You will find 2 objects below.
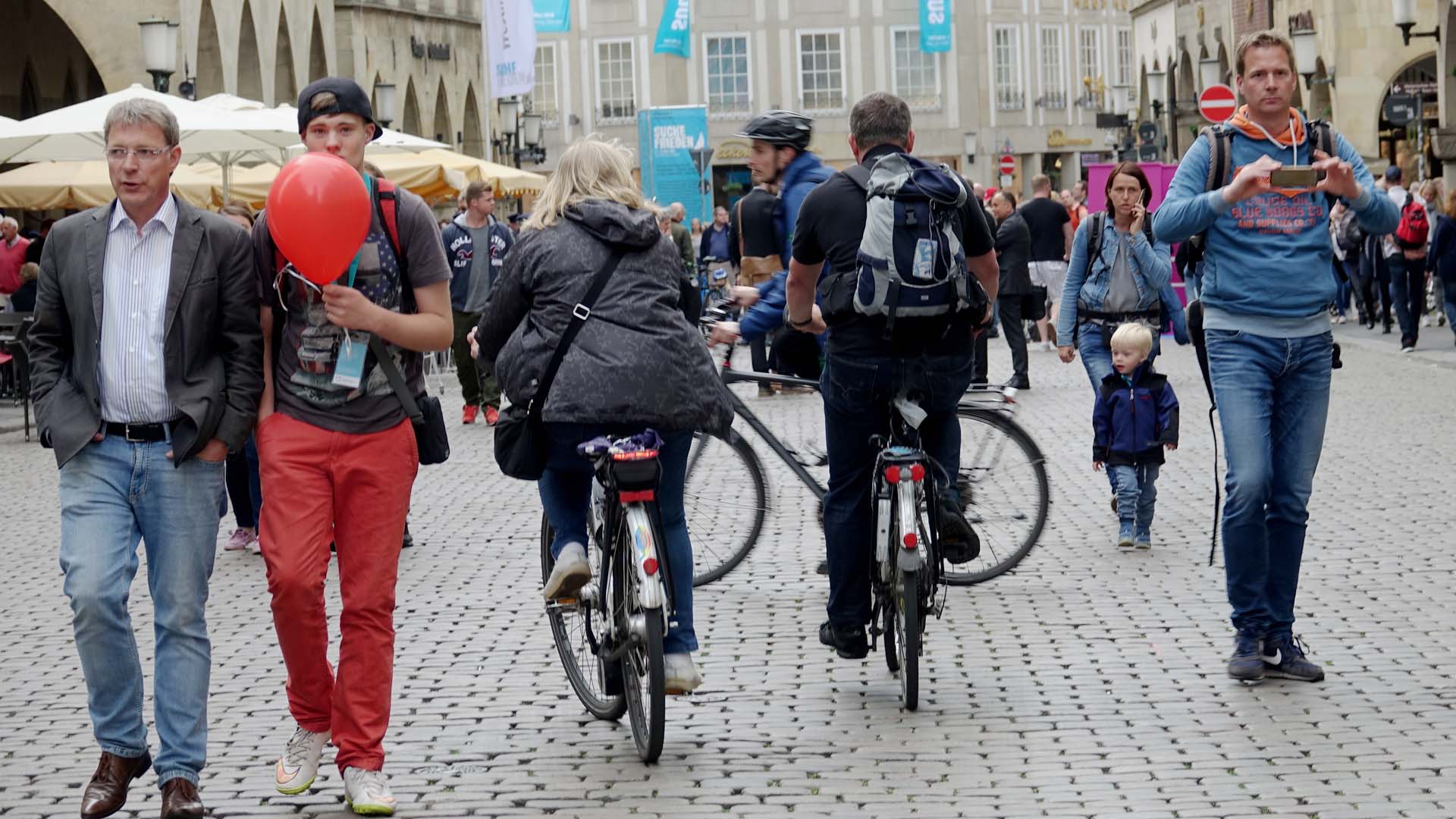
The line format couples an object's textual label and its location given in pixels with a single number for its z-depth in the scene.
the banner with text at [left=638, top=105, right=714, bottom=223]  52.38
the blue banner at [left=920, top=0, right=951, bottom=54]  72.81
